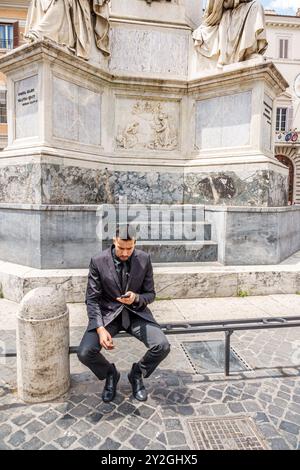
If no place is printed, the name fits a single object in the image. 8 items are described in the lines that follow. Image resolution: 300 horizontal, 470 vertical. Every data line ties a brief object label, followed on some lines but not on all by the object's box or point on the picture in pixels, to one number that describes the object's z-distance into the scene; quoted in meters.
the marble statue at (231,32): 6.41
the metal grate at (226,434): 2.29
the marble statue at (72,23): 5.82
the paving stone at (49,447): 2.25
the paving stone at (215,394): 2.88
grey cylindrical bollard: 2.73
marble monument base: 5.41
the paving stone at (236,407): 2.68
